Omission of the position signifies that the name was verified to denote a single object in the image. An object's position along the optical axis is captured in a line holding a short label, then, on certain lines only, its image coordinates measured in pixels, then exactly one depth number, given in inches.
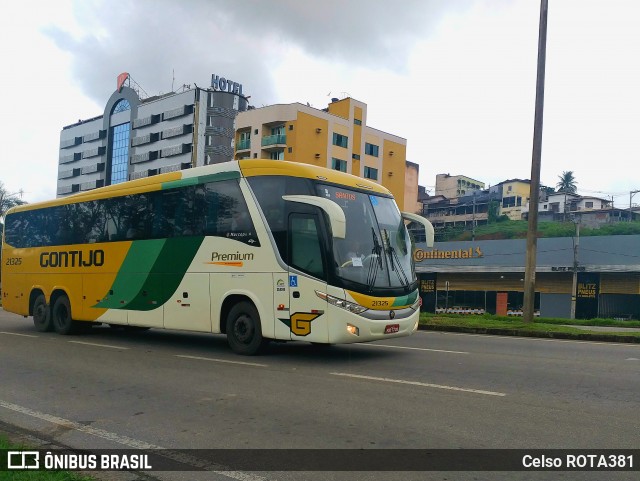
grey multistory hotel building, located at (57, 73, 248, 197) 2955.2
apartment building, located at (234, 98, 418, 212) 2512.3
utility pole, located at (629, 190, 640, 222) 2575.1
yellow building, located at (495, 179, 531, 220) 3767.2
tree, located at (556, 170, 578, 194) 4117.9
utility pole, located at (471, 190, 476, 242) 3590.1
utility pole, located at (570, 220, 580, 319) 1615.4
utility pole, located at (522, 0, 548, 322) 694.5
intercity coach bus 382.6
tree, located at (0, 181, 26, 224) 2045.3
